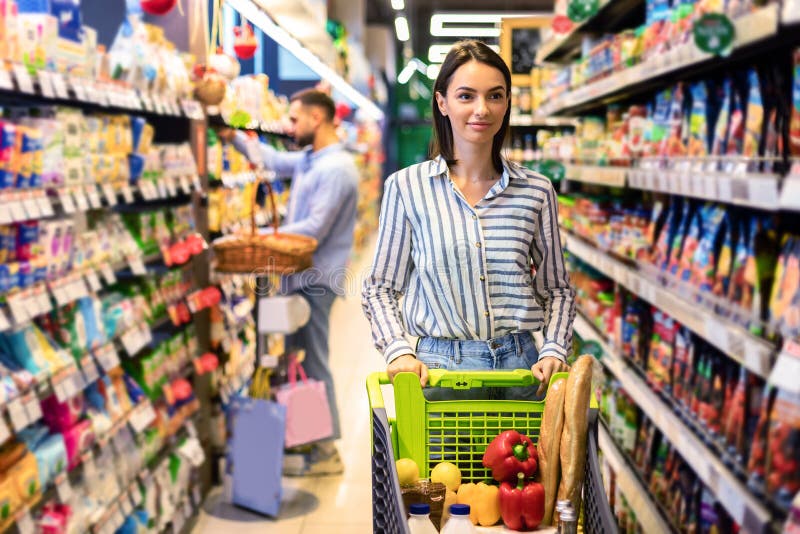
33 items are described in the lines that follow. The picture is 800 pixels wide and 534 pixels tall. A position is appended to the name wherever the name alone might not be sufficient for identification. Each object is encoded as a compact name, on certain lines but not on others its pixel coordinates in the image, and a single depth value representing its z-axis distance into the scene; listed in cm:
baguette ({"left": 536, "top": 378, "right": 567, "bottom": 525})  206
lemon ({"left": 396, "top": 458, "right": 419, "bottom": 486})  209
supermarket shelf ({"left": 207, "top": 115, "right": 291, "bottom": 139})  519
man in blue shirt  509
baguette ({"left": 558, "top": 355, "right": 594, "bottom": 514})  202
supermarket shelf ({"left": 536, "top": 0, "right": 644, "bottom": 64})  442
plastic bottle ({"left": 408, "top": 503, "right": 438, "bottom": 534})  190
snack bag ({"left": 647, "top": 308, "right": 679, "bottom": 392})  323
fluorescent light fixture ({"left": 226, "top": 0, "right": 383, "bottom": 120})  493
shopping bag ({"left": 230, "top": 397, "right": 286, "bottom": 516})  445
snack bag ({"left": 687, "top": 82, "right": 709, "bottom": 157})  288
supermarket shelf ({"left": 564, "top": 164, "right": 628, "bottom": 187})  365
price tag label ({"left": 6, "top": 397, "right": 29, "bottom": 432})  269
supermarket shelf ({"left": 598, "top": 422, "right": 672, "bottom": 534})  304
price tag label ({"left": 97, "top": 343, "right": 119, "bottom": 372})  340
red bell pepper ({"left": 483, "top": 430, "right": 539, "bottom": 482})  207
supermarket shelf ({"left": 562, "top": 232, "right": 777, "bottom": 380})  205
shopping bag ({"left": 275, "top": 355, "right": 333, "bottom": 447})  484
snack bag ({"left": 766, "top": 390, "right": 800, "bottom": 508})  189
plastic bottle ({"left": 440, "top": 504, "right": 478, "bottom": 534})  188
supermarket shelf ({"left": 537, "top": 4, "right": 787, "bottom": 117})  193
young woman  244
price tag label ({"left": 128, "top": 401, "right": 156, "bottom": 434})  374
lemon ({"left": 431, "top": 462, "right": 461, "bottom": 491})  213
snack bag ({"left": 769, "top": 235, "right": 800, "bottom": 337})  203
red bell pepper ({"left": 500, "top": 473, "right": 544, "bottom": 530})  200
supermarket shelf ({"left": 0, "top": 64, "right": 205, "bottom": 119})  268
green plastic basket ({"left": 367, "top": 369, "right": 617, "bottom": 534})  221
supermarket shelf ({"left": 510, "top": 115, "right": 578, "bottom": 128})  716
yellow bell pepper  206
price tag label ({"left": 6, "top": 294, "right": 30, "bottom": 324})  277
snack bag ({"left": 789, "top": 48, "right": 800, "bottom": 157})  213
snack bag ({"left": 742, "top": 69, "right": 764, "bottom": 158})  244
